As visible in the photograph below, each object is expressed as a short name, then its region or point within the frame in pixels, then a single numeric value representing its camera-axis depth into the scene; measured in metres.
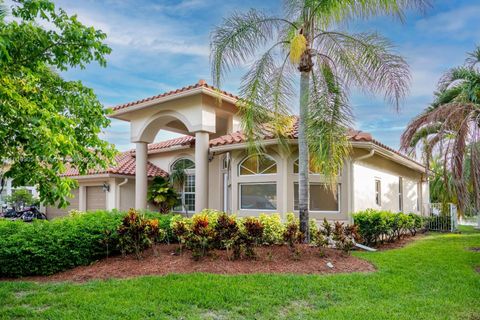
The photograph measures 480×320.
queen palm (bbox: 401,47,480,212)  8.94
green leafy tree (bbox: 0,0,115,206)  5.52
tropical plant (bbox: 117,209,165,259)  9.18
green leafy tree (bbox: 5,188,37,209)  31.92
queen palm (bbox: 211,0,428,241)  10.20
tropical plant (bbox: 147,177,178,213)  17.05
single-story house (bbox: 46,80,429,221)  13.13
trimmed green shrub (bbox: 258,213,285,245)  10.34
